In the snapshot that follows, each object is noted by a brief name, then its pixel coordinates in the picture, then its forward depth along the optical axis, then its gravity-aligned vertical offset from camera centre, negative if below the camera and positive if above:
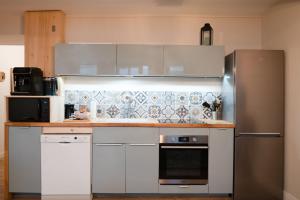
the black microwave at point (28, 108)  3.17 -0.16
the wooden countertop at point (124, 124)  3.15 -0.34
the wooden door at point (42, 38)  3.56 +0.75
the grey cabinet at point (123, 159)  3.19 -0.75
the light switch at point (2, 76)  4.95 +0.34
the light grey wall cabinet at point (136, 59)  3.45 +0.46
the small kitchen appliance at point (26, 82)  3.25 +0.15
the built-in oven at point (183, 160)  3.19 -0.76
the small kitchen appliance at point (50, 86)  3.36 +0.11
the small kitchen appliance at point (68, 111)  3.66 -0.22
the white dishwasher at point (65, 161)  3.12 -0.77
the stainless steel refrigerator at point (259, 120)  3.13 -0.27
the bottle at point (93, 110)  3.62 -0.20
